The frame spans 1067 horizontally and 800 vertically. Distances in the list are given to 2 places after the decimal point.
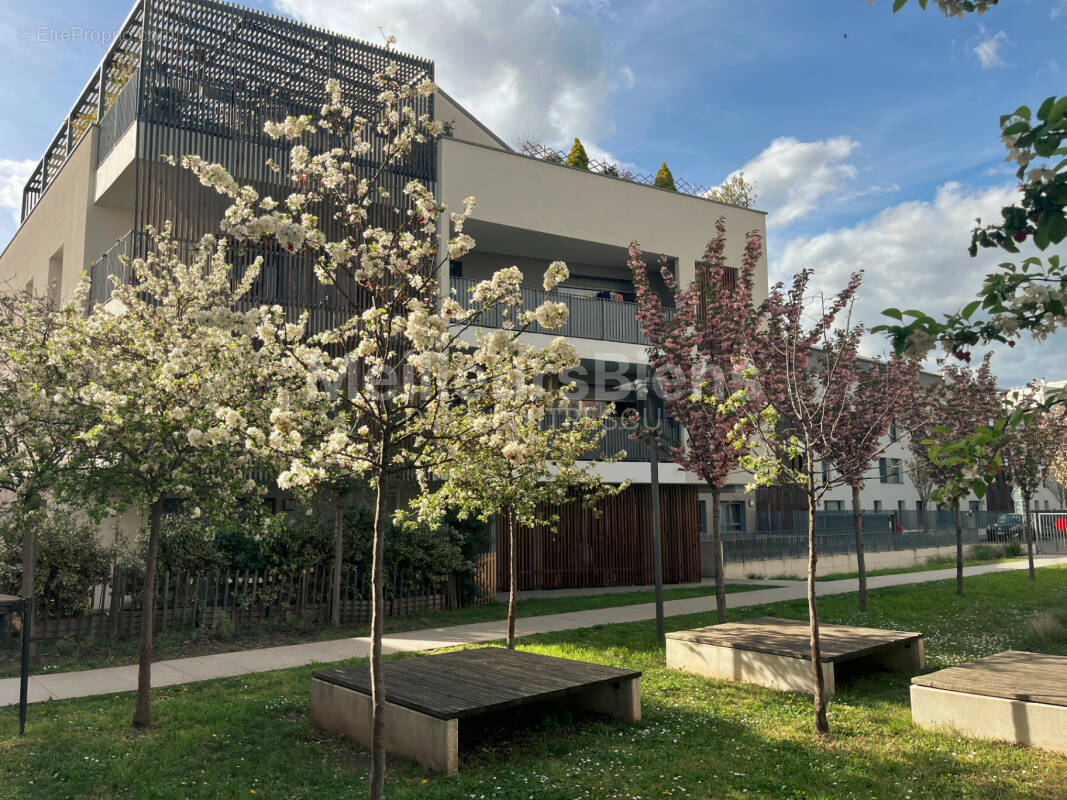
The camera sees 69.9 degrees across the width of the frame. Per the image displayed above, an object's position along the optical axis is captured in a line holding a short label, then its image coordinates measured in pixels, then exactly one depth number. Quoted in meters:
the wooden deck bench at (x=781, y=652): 8.18
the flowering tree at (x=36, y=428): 6.76
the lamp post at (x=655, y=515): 11.07
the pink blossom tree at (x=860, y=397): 12.80
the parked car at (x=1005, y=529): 36.31
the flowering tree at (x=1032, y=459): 19.27
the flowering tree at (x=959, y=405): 16.55
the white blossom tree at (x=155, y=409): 6.68
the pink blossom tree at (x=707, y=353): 11.05
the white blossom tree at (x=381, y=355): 4.58
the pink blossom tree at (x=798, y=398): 7.21
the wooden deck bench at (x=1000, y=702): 6.21
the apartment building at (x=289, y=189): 16.05
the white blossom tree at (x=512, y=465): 4.93
